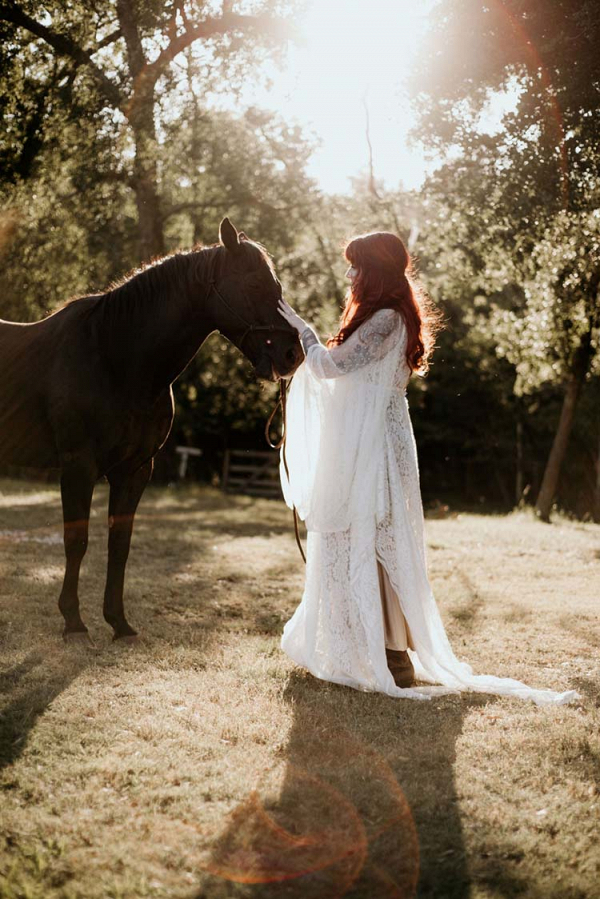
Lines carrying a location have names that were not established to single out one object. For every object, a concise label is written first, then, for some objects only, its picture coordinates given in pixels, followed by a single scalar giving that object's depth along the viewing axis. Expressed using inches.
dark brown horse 198.2
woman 183.5
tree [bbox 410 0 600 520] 340.5
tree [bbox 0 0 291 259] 441.7
